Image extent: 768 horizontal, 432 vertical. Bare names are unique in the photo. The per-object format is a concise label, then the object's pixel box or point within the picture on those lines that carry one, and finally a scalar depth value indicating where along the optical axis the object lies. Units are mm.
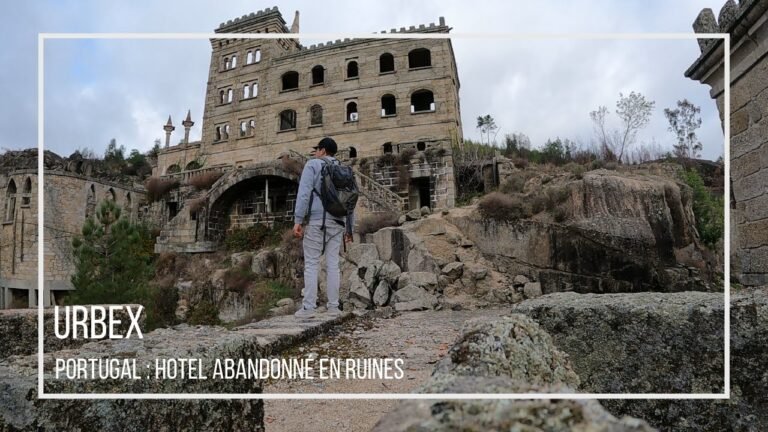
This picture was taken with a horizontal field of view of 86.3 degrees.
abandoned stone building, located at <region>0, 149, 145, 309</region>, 14945
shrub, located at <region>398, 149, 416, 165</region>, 14375
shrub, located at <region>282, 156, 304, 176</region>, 14625
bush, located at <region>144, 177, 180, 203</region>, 17750
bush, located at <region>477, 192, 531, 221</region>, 8359
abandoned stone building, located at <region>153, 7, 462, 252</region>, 14961
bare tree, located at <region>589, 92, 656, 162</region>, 14467
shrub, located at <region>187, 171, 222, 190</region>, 16828
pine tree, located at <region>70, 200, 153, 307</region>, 7664
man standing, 3867
